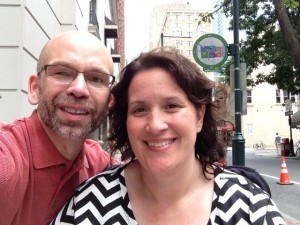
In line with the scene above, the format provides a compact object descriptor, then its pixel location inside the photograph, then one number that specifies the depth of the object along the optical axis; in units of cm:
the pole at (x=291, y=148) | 1987
